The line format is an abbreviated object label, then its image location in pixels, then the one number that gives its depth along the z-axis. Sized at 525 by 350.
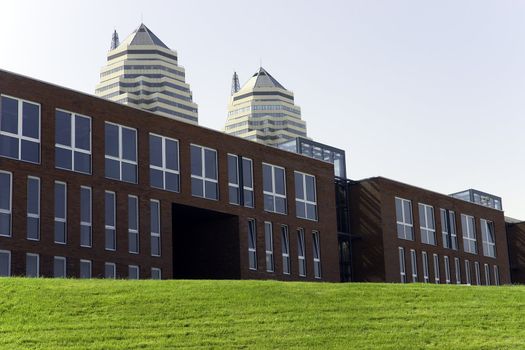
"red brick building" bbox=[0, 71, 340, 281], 32.09
